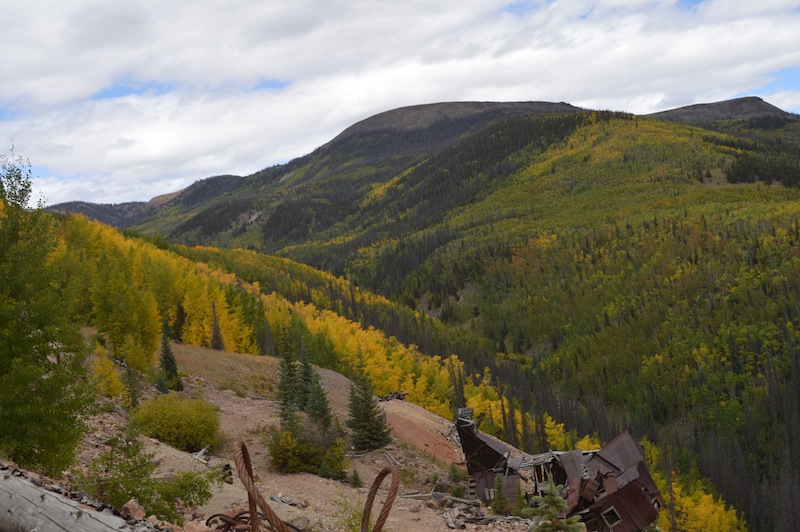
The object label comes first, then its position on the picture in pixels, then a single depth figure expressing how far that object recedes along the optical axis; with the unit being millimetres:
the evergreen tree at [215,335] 67188
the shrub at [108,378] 34094
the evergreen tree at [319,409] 31928
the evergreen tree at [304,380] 40906
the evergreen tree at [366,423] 36375
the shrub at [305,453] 28891
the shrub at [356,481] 28498
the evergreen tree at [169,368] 42375
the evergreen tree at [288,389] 30111
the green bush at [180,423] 28812
